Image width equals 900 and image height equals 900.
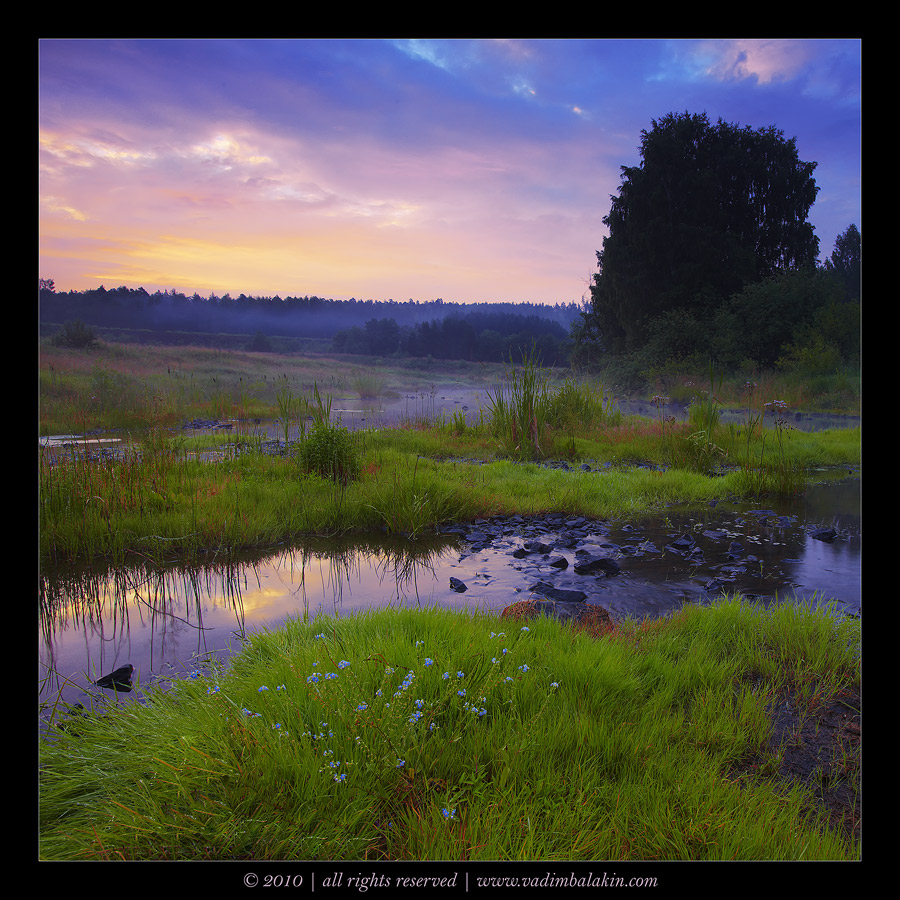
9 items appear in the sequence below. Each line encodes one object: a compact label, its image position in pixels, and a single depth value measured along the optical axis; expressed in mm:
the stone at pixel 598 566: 4414
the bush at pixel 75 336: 19047
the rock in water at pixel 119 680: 2570
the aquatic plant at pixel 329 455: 7043
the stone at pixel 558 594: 3725
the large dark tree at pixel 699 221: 17688
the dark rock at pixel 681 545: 4961
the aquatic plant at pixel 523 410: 9672
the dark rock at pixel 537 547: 5016
